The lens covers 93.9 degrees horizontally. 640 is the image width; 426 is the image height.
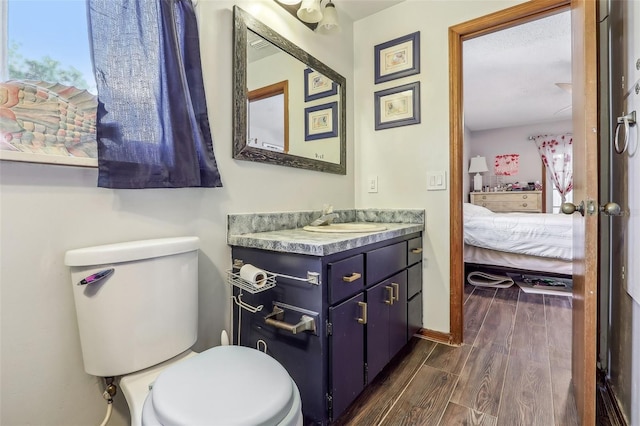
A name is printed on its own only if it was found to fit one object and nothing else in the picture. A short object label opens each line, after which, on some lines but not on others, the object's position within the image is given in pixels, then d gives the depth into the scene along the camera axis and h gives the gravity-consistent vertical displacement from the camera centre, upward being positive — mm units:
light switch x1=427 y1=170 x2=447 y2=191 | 1893 +167
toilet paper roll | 1065 -242
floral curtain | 5172 +824
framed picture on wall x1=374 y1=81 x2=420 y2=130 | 1988 +696
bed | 2879 -370
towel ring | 1009 +279
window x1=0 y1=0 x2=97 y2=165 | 817 +382
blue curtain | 959 +409
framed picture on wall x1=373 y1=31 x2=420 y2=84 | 1981 +1025
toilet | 695 -442
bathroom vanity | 1099 -412
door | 986 +15
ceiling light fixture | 1605 +1080
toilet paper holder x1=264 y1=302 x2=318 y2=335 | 1060 -419
